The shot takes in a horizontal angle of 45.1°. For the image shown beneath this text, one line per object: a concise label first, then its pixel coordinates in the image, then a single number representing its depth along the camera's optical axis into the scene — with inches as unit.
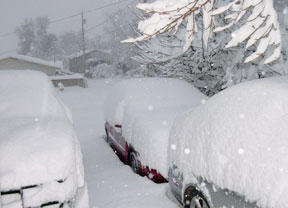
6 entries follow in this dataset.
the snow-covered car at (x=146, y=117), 196.7
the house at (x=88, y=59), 2119.8
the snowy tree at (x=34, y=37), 2775.6
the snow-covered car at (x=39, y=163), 126.2
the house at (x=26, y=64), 1273.4
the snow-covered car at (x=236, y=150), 104.8
